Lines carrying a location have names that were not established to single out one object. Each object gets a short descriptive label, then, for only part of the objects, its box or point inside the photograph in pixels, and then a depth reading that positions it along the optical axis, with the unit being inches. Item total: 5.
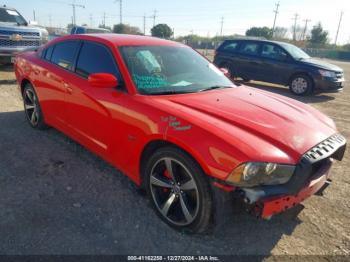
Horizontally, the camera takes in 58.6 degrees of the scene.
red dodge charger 93.7
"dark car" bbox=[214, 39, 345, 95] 388.2
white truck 382.0
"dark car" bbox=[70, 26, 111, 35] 639.3
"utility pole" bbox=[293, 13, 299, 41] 3470.7
